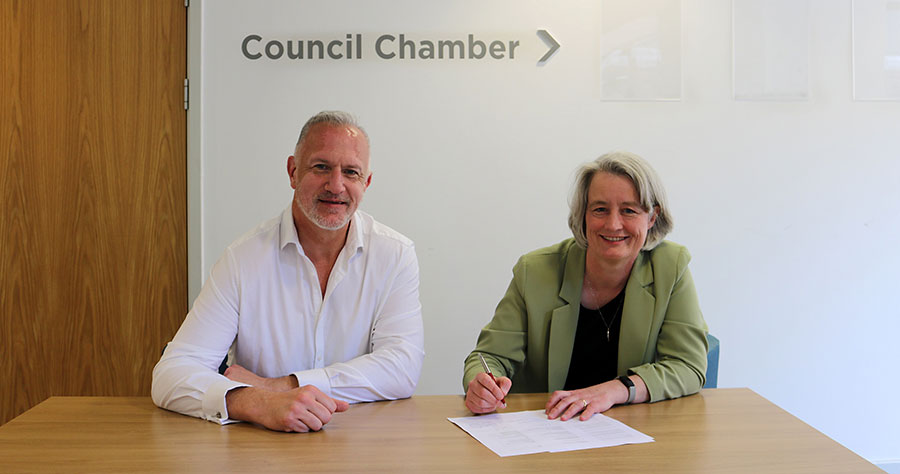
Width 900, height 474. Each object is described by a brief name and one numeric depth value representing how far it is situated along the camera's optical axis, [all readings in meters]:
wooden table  1.59
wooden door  3.56
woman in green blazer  2.39
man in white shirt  2.23
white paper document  1.72
